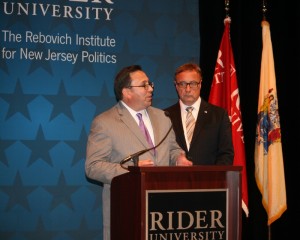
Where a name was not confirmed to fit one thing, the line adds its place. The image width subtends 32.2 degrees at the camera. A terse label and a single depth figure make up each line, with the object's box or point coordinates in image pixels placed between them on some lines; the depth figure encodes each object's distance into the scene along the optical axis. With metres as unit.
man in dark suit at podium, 4.09
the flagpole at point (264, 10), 5.14
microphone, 2.69
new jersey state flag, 4.94
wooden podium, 2.56
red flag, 4.85
